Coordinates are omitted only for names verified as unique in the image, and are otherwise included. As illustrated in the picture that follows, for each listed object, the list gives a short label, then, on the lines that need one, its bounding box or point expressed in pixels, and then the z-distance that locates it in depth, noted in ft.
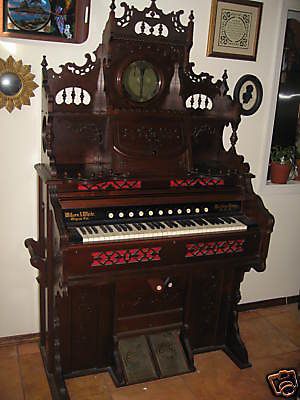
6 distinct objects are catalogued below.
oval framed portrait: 10.37
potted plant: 11.32
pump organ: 7.59
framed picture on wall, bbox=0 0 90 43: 8.13
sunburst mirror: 8.36
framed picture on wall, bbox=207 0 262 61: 9.78
